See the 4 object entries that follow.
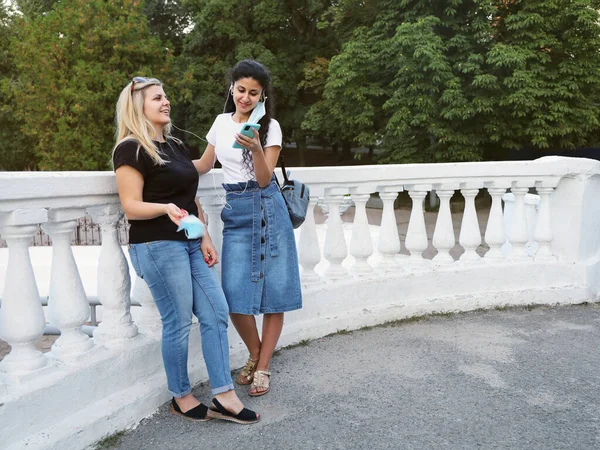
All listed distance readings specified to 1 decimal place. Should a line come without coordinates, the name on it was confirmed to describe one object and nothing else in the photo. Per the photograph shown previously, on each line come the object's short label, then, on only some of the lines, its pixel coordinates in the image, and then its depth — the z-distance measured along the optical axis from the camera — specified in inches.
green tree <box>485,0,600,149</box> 665.6
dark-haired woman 128.3
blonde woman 109.9
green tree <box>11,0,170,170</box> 828.6
